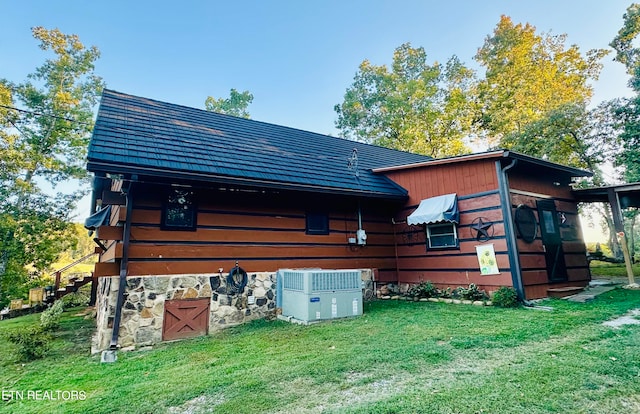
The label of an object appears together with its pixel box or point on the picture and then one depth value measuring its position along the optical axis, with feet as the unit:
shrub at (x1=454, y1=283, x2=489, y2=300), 22.05
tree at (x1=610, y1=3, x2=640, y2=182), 40.32
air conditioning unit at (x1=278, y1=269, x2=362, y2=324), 18.57
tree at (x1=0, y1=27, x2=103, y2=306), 42.88
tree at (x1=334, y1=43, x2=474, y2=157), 73.00
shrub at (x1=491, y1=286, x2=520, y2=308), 20.05
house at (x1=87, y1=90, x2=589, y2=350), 17.67
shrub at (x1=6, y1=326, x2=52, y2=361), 14.98
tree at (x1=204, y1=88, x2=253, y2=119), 85.71
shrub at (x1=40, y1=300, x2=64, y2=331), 19.62
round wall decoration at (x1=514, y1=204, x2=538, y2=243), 22.24
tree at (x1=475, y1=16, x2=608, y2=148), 59.16
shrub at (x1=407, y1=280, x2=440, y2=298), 24.77
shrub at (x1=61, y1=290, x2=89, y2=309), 38.44
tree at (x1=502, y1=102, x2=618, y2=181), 45.01
